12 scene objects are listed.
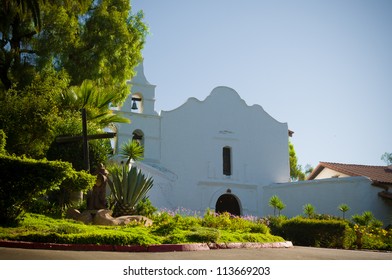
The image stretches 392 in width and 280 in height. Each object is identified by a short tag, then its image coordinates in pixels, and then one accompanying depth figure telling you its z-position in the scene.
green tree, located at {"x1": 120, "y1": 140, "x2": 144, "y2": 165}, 17.44
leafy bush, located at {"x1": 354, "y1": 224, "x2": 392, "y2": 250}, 14.38
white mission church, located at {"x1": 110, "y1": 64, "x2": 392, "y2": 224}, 23.72
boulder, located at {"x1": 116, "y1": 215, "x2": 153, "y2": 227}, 12.63
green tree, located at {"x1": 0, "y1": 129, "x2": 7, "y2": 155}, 11.21
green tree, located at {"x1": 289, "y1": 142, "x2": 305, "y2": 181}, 37.73
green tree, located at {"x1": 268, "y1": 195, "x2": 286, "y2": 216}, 21.15
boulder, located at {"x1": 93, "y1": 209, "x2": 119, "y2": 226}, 12.48
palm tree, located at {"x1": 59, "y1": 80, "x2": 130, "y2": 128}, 17.27
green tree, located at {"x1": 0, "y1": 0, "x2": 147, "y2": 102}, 18.16
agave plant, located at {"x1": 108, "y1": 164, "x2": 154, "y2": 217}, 14.55
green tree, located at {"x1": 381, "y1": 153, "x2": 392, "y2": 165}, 29.50
